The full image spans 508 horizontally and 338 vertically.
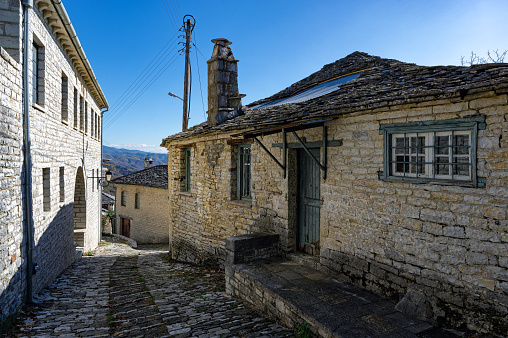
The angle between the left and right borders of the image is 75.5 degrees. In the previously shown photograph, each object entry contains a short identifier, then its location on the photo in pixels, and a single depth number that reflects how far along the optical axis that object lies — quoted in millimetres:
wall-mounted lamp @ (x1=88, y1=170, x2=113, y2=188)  14992
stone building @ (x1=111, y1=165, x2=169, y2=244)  19938
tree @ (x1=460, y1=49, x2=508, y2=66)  10859
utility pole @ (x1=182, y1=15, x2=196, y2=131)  17031
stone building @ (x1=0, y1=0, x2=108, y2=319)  5277
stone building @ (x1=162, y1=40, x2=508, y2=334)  3889
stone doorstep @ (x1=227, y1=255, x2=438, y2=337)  3988
